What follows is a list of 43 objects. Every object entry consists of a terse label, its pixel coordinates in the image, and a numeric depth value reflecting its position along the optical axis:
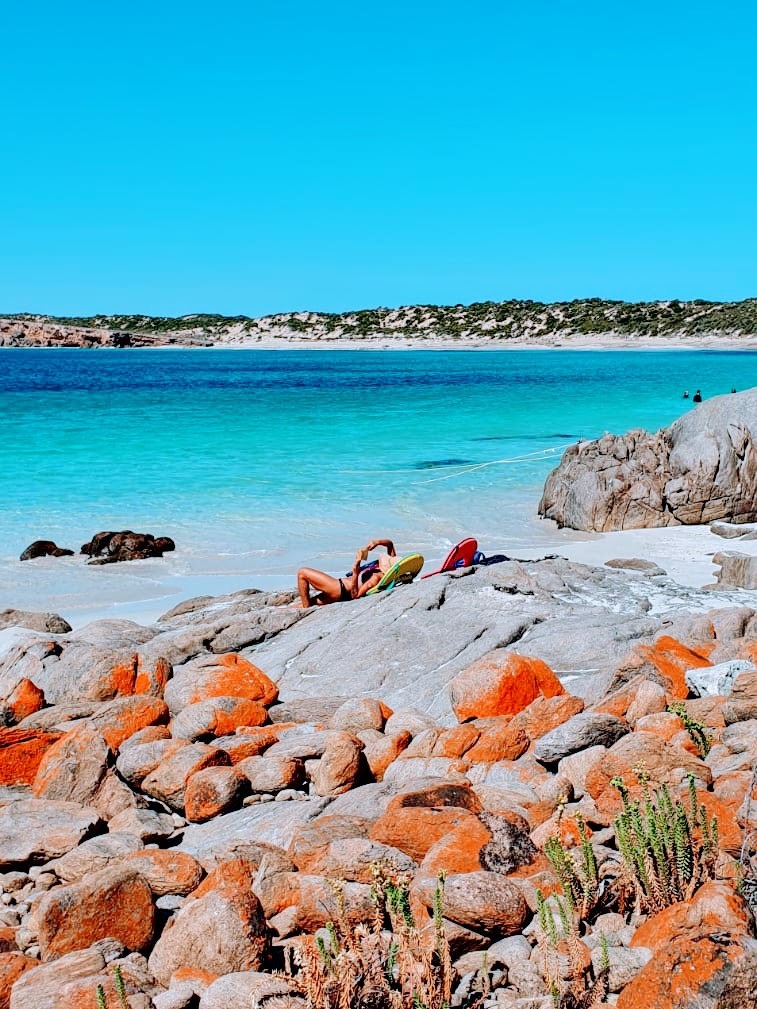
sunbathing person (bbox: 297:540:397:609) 10.30
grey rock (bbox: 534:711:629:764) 5.46
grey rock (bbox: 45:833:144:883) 4.84
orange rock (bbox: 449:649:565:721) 6.75
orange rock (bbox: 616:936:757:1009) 2.97
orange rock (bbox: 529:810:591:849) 4.42
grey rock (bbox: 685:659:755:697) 6.13
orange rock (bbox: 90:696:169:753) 6.77
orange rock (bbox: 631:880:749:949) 3.27
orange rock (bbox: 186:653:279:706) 7.40
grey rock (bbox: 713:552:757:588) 10.38
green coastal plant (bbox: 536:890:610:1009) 3.32
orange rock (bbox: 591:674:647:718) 6.12
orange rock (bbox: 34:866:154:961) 4.09
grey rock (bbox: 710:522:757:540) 14.95
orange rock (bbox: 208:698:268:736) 6.80
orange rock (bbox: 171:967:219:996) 3.68
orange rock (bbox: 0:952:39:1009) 3.76
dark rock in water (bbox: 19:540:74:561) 15.53
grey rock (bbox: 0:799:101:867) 5.12
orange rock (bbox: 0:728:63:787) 6.43
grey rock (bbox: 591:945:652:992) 3.38
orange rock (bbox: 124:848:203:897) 4.55
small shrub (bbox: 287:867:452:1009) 3.38
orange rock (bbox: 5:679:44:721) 7.72
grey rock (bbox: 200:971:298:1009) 3.45
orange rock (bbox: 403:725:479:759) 5.93
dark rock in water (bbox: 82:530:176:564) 15.36
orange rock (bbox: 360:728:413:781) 6.01
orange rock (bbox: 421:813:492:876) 4.25
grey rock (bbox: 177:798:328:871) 5.12
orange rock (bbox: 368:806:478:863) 4.52
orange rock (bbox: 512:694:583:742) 6.11
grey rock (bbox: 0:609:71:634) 10.92
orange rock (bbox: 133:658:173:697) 7.79
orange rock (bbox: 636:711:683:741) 5.61
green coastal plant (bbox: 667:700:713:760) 5.34
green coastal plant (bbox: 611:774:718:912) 3.81
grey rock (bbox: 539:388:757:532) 16.38
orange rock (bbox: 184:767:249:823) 5.61
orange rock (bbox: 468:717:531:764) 5.81
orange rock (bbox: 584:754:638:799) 4.86
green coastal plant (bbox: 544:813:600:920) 3.82
